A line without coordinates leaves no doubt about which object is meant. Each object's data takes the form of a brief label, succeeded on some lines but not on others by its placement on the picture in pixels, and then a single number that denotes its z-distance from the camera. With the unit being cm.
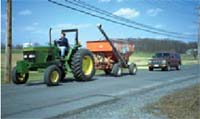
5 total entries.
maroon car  2471
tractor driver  1313
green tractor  1173
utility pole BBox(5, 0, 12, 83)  1283
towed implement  1753
